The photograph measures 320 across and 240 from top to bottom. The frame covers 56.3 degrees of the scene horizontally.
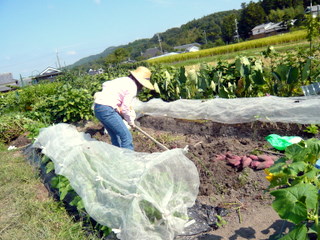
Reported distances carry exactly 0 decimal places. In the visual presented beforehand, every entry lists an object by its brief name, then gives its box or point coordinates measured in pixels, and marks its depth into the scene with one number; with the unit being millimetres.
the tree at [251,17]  67812
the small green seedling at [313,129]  3977
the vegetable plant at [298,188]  1488
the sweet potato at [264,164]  3334
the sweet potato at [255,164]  3386
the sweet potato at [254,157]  3560
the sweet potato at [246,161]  3423
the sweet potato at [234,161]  3516
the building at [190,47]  81750
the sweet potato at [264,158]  3457
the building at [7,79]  36853
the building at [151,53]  88912
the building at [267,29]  56906
